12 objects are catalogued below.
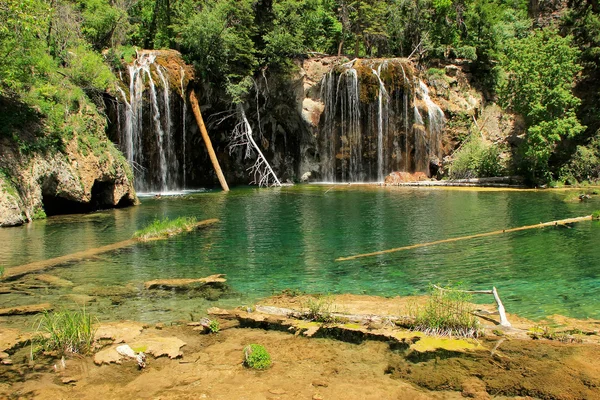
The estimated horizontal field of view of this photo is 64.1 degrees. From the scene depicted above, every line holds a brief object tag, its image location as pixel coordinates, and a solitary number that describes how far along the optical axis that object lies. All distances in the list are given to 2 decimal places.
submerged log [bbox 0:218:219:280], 11.31
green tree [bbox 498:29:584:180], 26.91
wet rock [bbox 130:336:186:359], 6.65
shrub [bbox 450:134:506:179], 31.55
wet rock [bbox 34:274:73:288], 10.41
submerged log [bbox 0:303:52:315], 8.48
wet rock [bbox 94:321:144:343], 7.15
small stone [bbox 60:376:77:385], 5.87
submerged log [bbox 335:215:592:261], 13.06
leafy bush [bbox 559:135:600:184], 28.64
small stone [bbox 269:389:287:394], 5.57
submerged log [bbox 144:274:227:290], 10.23
